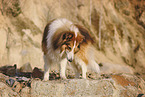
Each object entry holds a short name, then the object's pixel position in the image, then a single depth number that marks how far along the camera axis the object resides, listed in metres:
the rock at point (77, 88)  4.72
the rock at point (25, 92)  4.73
